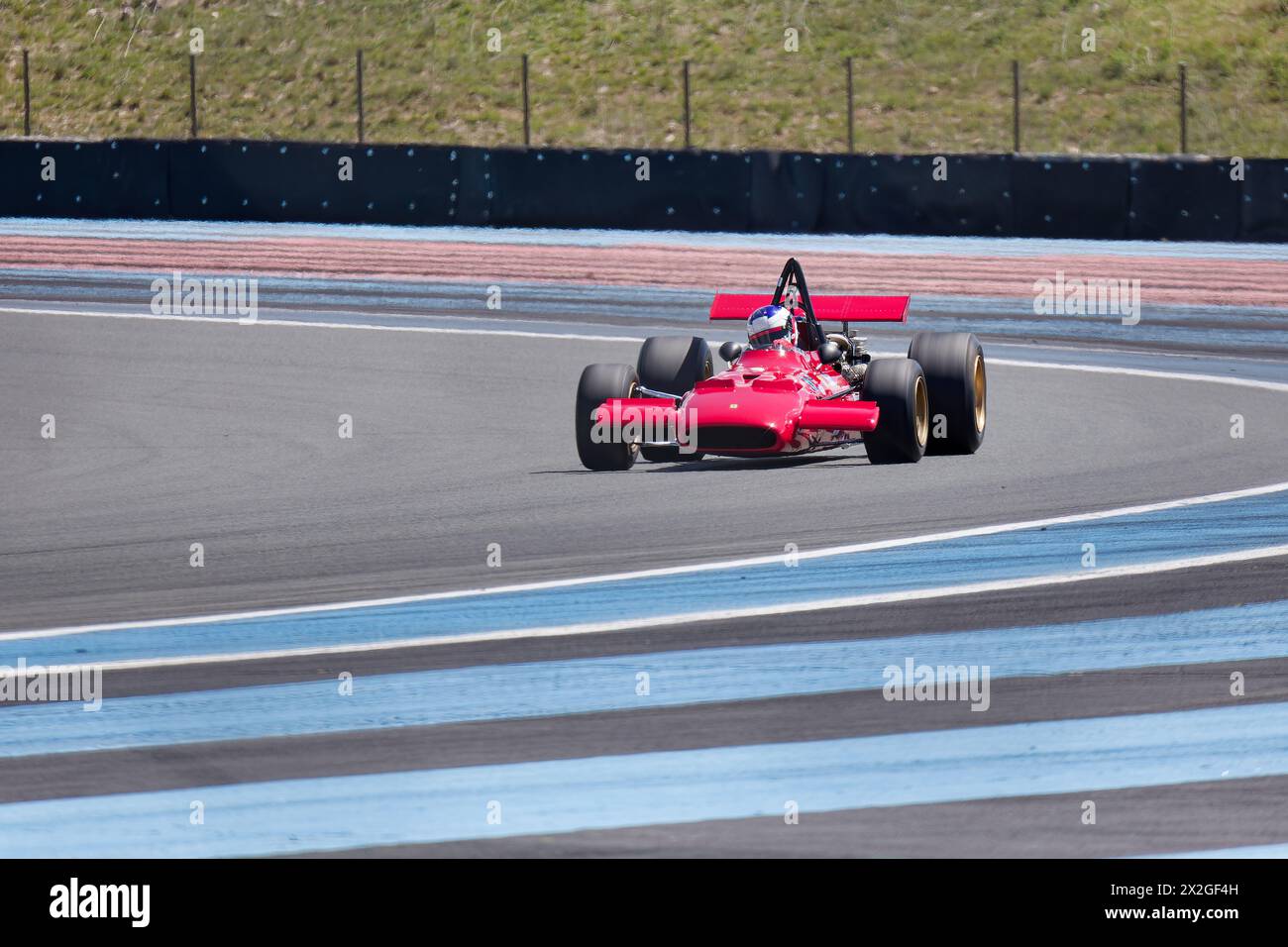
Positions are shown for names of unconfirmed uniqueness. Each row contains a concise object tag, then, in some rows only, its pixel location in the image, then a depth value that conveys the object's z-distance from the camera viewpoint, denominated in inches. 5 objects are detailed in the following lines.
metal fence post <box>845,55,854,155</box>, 1215.1
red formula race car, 444.8
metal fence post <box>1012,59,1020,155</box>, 1171.3
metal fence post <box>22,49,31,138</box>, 1384.7
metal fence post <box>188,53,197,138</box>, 1307.8
